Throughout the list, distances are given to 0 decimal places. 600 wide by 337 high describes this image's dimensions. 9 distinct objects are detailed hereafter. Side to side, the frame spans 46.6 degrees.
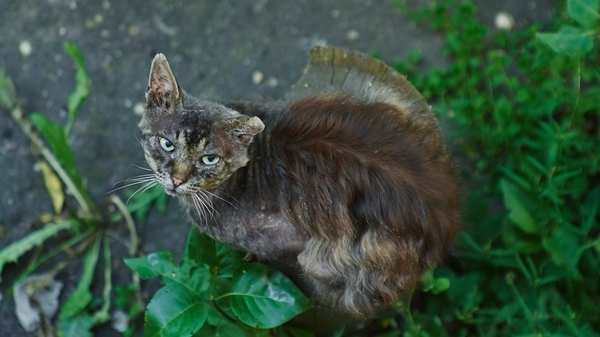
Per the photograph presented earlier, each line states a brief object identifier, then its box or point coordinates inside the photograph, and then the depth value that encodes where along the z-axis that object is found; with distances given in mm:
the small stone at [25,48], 3244
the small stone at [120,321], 2771
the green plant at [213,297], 2045
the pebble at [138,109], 3131
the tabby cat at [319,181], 1960
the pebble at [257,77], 3182
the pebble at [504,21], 3184
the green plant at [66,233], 2738
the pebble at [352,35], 3229
